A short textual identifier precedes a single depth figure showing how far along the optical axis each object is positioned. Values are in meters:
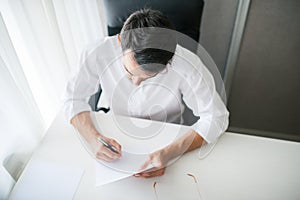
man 0.69
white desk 0.72
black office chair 0.93
